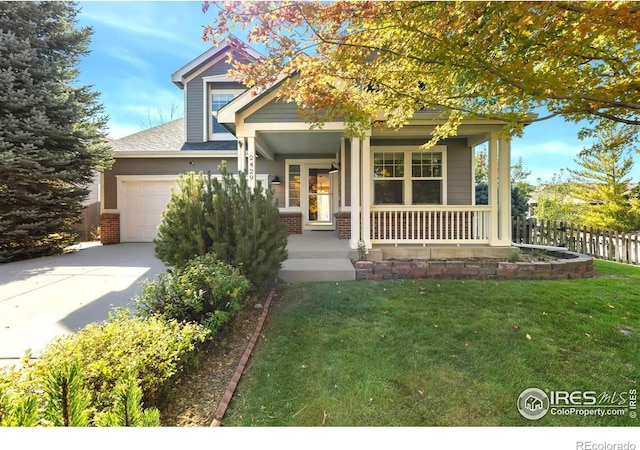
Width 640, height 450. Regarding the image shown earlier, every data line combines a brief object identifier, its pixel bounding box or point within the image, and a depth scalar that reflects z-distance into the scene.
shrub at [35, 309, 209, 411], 1.82
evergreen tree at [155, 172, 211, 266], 3.92
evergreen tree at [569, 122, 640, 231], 12.12
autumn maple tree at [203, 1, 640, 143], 2.74
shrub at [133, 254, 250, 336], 2.88
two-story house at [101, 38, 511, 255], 6.01
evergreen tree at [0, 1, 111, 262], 6.98
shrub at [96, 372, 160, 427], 1.59
